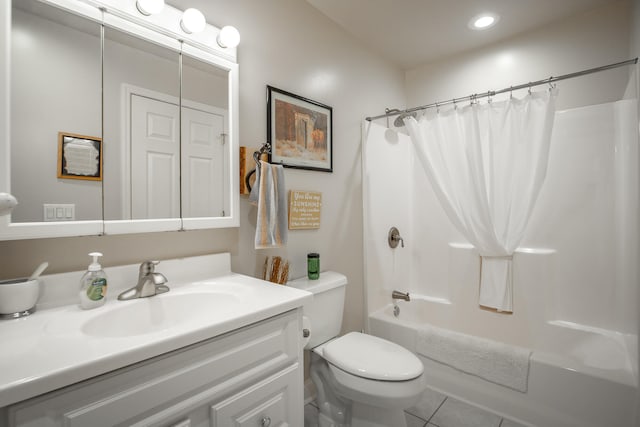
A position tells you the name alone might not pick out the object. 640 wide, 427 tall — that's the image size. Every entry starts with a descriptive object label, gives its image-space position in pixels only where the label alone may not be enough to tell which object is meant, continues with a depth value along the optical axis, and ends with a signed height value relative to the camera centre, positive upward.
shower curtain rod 1.52 +0.71
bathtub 1.46 -0.87
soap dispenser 0.97 -0.24
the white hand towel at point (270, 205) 1.44 +0.03
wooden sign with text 1.77 +0.01
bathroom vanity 0.62 -0.37
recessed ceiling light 2.02 +1.28
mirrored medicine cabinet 0.93 +0.32
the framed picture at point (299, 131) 1.69 +0.47
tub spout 2.37 -0.66
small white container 0.85 -0.25
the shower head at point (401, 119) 2.18 +0.67
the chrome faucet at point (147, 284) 1.08 -0.27
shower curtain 1.82 +0.27
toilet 1.32 -0.72
